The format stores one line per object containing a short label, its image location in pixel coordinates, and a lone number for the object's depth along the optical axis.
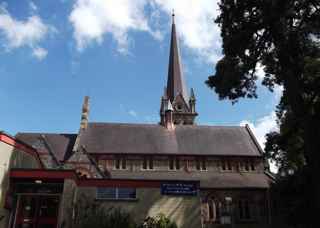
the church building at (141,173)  14.67
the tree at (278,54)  14.31
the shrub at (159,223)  14.95
